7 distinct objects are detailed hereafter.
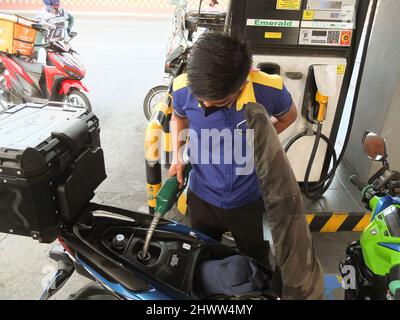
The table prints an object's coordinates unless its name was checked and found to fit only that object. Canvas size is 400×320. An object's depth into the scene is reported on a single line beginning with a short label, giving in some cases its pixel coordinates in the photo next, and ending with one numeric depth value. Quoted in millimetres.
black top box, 1331
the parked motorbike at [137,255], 1451
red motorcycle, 4074
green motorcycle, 1408
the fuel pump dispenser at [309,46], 2355
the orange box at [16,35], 3914
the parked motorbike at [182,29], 3334
